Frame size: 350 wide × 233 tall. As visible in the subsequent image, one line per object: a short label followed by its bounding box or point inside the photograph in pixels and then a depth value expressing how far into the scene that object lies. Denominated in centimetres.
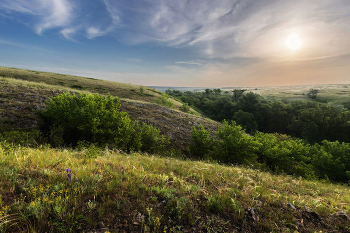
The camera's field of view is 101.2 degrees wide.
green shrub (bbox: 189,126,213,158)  1795
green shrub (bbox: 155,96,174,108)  5883
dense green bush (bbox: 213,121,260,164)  1644
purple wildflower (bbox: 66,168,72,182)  357
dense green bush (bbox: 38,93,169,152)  1264
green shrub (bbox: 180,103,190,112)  5812
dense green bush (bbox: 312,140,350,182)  2105
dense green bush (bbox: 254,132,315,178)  1731
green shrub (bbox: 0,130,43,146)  829
